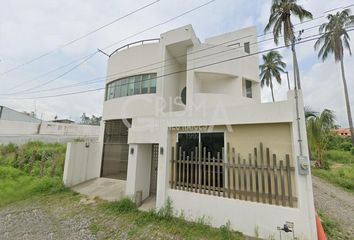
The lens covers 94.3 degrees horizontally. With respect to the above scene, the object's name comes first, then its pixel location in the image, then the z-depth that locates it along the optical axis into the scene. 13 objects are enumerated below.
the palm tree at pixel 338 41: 14.96
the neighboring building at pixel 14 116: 20.47
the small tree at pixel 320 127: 12.36
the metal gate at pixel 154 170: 7.21
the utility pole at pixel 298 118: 3.79
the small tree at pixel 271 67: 21.23
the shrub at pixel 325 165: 13.08
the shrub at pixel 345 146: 21.66
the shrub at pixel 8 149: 12.97
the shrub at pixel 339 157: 16.63
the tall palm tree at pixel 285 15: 12.30
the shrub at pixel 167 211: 5.01
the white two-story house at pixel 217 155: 3.88
